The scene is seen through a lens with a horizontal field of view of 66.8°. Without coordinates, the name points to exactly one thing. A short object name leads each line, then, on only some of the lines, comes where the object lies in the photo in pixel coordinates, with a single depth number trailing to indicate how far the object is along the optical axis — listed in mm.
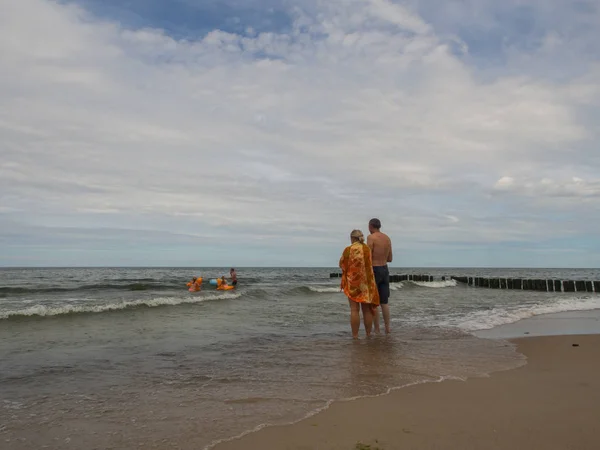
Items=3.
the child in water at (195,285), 22203
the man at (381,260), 7590
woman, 7172
